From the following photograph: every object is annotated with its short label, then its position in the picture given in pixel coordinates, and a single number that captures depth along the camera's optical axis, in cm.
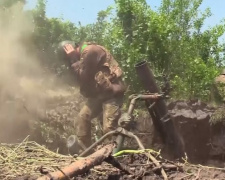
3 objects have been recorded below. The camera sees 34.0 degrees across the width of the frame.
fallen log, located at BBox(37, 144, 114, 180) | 256
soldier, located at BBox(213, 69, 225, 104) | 842
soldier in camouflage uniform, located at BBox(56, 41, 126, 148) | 575
